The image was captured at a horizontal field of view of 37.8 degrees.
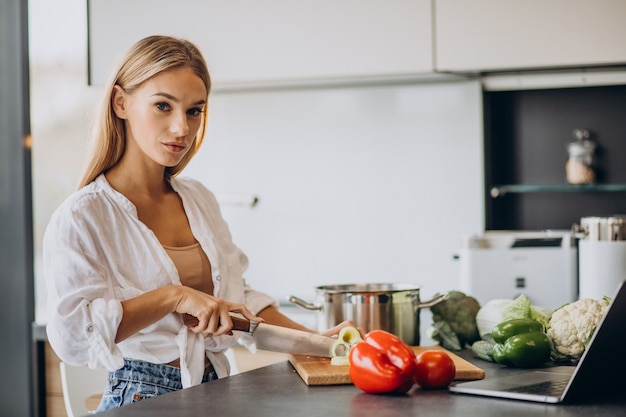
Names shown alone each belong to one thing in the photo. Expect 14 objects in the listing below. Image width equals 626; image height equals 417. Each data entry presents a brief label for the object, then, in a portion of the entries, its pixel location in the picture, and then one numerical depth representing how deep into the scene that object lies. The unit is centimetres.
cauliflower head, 171
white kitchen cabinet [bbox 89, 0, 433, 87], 331
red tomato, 144
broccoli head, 193
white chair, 207
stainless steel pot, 179
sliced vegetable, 163
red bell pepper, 139
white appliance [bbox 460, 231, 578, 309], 304
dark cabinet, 356
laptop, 129
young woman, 161
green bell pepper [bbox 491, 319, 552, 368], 163
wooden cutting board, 150
